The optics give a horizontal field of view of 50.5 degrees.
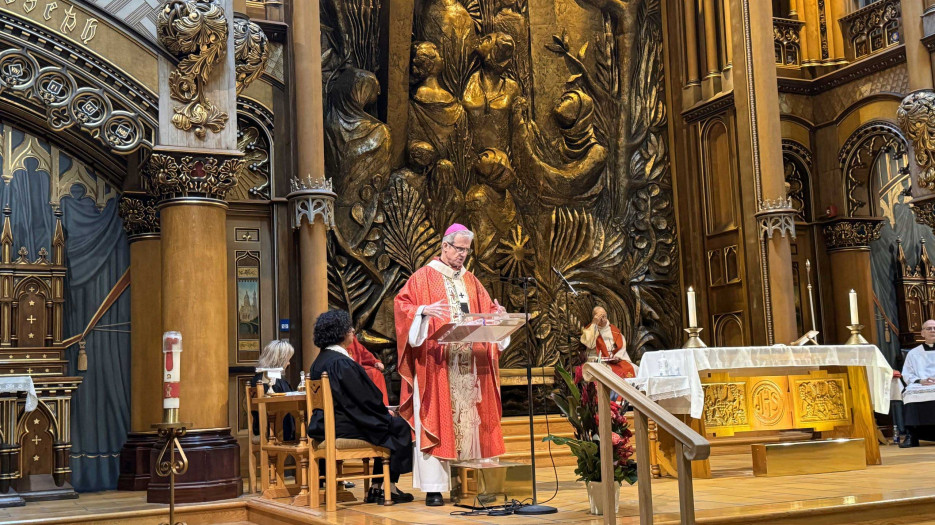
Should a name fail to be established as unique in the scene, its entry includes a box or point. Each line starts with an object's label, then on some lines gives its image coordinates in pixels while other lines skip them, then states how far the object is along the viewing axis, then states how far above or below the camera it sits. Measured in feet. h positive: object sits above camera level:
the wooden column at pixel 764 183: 39.47 +6.93
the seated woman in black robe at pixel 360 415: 21.62 -0.92
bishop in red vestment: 21.48 -0.20
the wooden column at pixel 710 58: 43.60 +13.18
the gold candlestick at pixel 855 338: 28.84 +0.38
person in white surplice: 35.58 -1.43
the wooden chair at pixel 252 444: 24.83 -1.72
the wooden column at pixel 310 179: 32.19 +6.46
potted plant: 19.02 -1.52
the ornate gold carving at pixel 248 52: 27.76 +9.15
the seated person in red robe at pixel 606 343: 32.45 +0.62
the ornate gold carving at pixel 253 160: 34.99 +7.68
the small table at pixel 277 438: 22.56 -1.48
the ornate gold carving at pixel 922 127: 36.29 +8.10
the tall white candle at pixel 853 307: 28.17 +1.25
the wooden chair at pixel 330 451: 20.77 -1.67
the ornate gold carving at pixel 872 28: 41.42 +13.80
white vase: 18.85 -2.56
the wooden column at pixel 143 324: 29.84 +1.78
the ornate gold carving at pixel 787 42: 44.75 +14.09
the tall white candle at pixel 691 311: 25.98 +1.24
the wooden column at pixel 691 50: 44.88 +13.88
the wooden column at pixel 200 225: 24.34 +3.89
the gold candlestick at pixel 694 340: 26.71 +0.49
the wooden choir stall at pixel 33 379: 26.81 +0.19
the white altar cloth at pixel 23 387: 26.17 +0.01
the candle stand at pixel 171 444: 15.93 -1.07
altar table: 26.03 -0.94
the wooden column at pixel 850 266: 44.55 +3.84
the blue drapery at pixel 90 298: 30.91 +2.73
